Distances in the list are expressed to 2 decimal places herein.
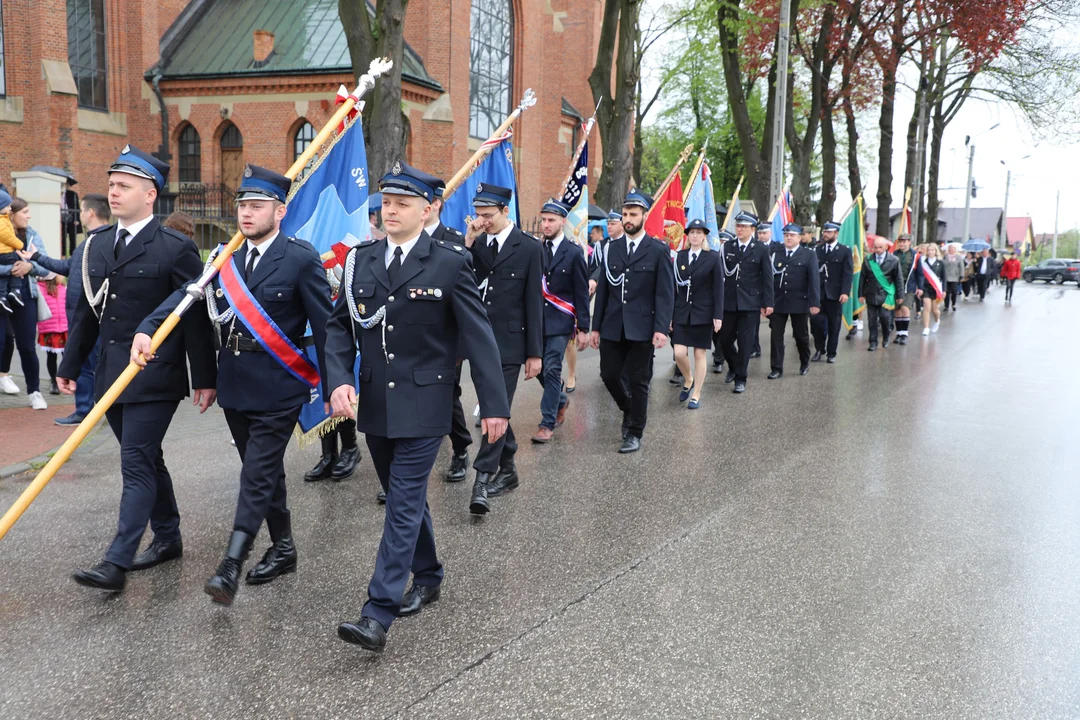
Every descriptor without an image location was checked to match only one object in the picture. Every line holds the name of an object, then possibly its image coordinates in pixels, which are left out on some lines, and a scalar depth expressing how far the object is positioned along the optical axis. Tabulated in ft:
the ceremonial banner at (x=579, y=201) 35.32
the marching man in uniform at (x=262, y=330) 14.37
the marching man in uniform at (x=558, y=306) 26.45
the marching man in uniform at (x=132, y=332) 14.98
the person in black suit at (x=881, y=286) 52.70
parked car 198.70
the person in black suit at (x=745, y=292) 38.34
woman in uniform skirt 33.53
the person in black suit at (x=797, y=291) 42.65
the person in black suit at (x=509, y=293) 21.08
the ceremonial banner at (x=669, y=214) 45.75
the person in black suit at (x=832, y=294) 47.34
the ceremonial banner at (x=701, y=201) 46.21
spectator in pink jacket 30.81
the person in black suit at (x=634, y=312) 25.80
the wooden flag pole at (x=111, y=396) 14.07
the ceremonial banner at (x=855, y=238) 57.57
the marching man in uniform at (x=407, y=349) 13.15
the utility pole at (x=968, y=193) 173.75
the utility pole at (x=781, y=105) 62.49
